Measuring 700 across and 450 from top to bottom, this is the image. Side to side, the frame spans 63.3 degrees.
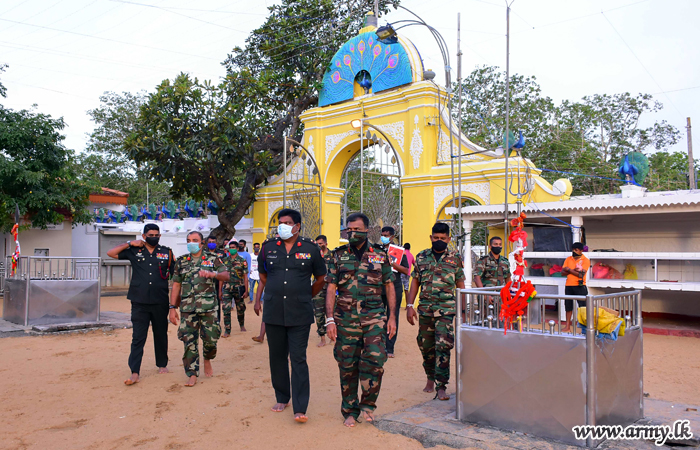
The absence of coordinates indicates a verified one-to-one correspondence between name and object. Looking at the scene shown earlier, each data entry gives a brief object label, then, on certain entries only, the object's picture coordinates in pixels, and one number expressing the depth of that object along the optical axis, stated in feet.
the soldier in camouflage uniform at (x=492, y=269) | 26.02
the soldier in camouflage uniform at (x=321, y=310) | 28.91
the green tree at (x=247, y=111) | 56.90
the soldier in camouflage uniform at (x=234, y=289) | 31.63
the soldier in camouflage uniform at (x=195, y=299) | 20.97
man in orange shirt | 29.45
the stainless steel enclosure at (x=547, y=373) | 13.92
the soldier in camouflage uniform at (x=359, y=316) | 16.30
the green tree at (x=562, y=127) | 77.20
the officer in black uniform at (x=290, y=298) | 16.85
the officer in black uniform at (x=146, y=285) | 21.72
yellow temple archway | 45.57
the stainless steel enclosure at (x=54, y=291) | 34.65
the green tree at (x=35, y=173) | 52.24
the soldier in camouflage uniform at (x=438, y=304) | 18.71
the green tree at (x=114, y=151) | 99.76
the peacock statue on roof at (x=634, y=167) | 40.75
